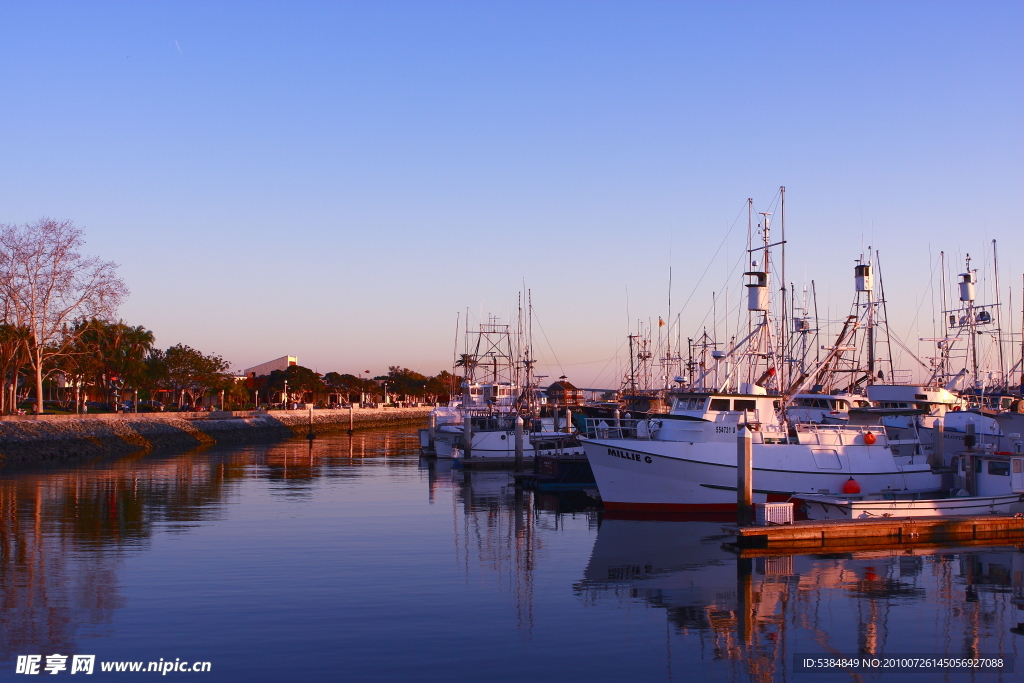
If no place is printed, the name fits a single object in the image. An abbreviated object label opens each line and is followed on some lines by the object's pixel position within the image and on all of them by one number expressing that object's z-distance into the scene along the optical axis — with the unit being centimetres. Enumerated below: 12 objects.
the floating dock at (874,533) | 2594
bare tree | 6481
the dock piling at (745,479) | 2772
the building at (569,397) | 8754
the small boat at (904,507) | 2889
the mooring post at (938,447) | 3600
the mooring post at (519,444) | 5009
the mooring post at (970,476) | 3303
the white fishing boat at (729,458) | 3319
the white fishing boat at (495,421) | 5603
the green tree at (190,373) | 11206
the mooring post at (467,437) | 5562
